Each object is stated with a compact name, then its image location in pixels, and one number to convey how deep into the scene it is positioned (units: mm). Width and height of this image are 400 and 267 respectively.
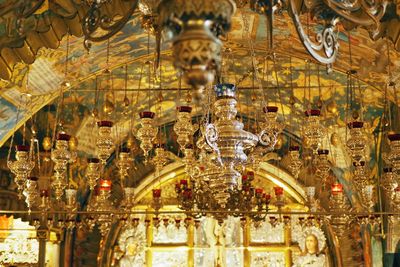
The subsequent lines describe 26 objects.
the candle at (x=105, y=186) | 11062
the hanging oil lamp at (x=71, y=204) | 10789
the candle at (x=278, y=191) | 12420
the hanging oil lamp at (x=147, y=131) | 9195
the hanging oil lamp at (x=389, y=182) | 10078
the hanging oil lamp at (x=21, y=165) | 9500
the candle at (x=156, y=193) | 11292
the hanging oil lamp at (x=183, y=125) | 9312
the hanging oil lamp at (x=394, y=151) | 8648
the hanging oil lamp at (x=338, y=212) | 10632
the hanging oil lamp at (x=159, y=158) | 10852
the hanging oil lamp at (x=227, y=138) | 7125
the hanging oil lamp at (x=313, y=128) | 9664
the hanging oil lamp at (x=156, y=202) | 10827
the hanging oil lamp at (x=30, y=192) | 9945
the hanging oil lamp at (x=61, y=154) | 8930
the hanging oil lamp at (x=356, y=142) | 8680
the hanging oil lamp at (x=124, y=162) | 9914
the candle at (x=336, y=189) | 11242
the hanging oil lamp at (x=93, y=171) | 10258
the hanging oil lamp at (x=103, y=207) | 10945
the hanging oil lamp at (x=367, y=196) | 10383
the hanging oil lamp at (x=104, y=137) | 9234
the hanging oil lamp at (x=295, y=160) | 10852
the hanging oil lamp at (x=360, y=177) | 10031
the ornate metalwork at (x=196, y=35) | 2971
